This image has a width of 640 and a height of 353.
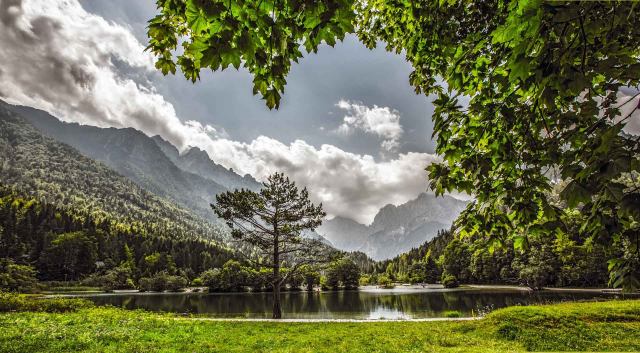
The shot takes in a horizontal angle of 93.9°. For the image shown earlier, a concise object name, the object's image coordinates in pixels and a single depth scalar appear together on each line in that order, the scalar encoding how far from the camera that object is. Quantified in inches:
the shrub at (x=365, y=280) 4997.5
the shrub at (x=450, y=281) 3715.6
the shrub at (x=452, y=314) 960.8
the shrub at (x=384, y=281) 4677.7
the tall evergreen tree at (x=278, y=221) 970.7
